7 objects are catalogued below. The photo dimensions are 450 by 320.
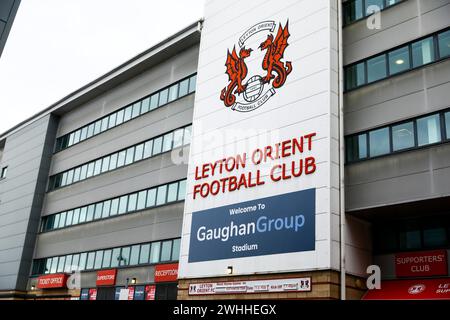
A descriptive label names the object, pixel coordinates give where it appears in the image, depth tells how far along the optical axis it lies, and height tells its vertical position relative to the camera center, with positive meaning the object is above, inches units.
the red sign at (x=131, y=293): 1349.7 +78.6
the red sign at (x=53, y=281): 1598.2 +115.7
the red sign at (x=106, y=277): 1433.3 +123.2
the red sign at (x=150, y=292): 1285.7 +80.9
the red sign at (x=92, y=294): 1471.5 +75.5
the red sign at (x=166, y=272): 1227.9 +127.4
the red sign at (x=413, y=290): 818.8 +87.5
